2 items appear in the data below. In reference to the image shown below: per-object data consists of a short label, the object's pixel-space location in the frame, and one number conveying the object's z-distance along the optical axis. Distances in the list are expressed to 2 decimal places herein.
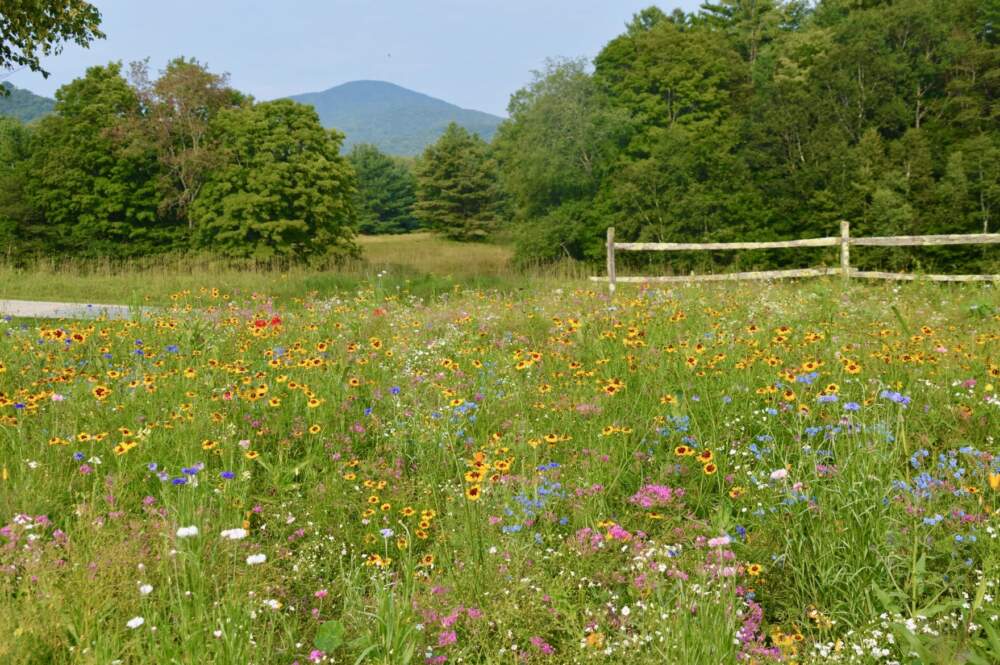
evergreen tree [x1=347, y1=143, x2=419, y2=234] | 75.50
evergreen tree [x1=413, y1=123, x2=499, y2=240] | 65.31
